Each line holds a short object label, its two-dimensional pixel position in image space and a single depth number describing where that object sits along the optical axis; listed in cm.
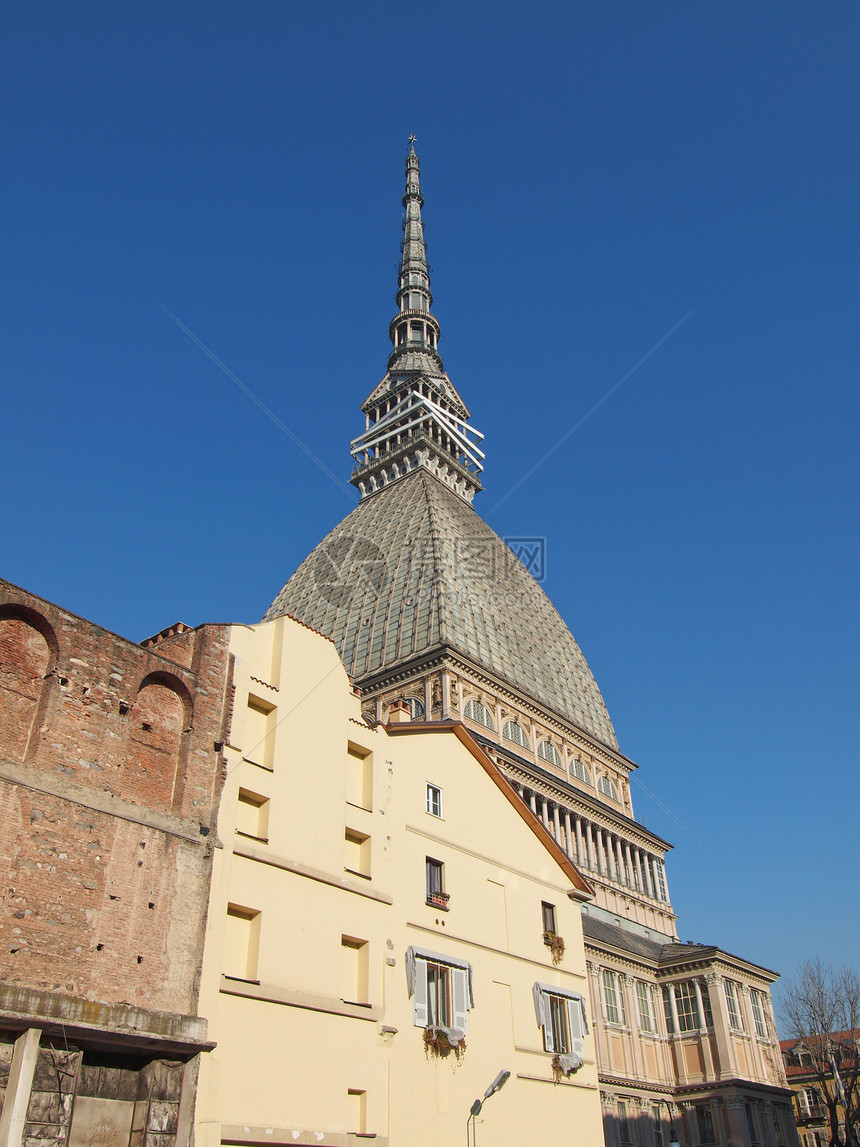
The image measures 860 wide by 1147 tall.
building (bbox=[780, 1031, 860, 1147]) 4869
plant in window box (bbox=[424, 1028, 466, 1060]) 2441
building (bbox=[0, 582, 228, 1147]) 1744
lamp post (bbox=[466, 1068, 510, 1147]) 2450
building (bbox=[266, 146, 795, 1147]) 4700
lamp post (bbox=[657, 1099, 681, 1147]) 4581
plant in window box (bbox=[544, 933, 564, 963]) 2984
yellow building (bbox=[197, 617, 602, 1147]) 2102
